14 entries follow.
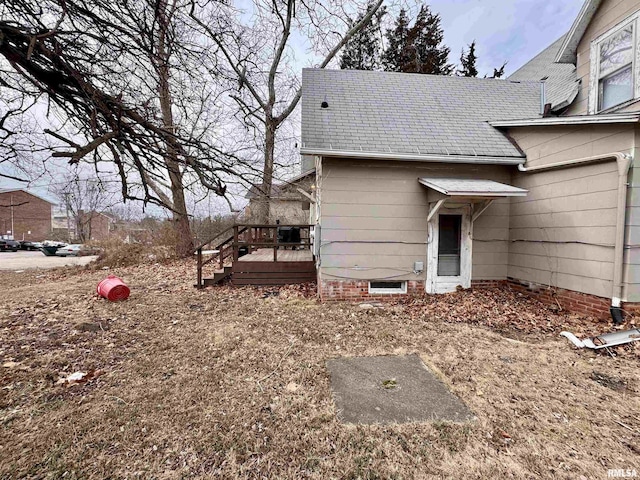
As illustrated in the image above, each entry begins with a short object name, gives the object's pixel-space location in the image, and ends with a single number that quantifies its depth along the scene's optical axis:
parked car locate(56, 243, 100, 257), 18.56
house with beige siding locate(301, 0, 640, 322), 5.05
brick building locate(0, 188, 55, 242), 35.03
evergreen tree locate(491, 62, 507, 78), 17.52
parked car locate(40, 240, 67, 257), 22.61
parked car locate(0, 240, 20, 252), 27.11
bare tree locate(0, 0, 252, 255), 2.39
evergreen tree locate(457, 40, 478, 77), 18.30
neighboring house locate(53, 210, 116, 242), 27.61
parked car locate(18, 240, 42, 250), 29.25
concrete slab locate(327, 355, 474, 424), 2.62
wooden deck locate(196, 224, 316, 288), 7.55
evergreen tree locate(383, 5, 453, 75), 17.81
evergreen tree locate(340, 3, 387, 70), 17.28
